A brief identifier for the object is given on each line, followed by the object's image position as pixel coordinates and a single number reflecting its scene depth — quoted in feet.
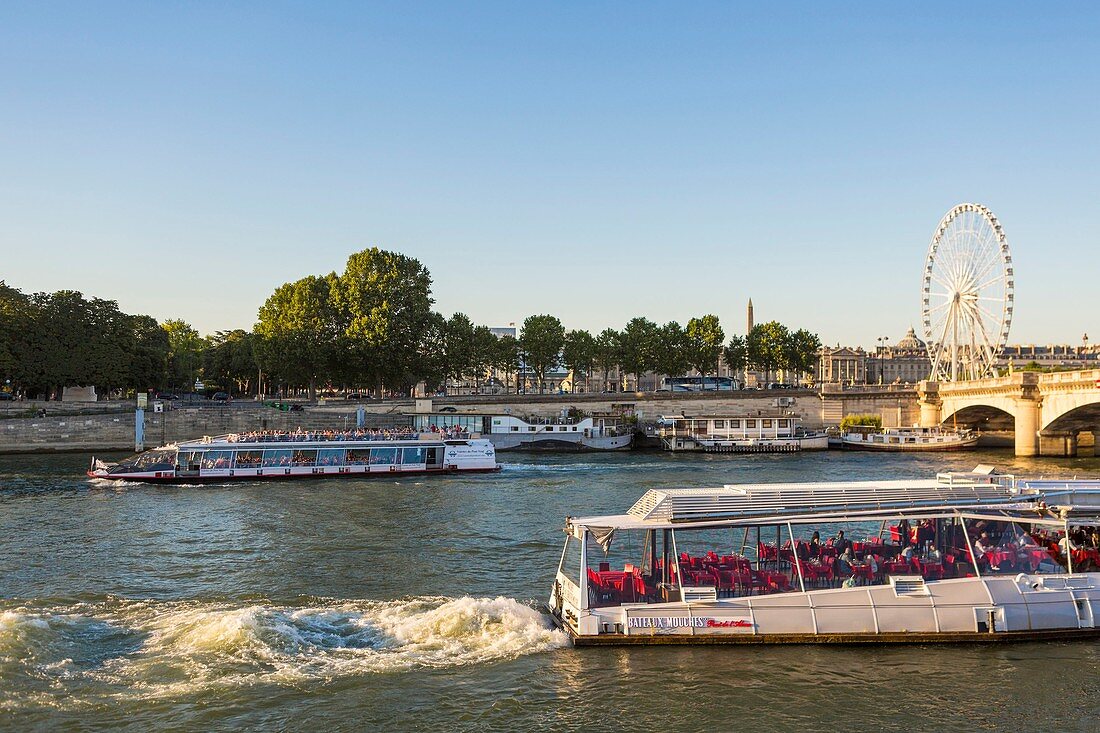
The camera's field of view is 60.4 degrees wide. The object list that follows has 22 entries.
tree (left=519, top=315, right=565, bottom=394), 440.86
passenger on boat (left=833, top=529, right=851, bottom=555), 74.28
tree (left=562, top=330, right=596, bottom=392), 444.96
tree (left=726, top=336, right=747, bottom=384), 466.70
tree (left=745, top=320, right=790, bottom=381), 460.55
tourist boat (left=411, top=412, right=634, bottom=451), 289.94
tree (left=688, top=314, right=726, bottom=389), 446.19
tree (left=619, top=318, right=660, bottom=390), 441.68
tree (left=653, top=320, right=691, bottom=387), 443.32
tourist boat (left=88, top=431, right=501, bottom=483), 192.13
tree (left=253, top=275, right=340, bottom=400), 344.49
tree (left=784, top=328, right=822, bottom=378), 464.65
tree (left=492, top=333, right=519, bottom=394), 438.40
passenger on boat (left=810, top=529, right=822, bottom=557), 73.48
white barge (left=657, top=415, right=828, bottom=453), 285.02
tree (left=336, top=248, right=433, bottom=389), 345.31
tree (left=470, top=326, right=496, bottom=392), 416.87
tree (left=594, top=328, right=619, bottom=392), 449.48
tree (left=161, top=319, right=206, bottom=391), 435.94
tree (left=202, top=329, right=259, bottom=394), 429.79
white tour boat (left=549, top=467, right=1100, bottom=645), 69.87
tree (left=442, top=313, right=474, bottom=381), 379.51
